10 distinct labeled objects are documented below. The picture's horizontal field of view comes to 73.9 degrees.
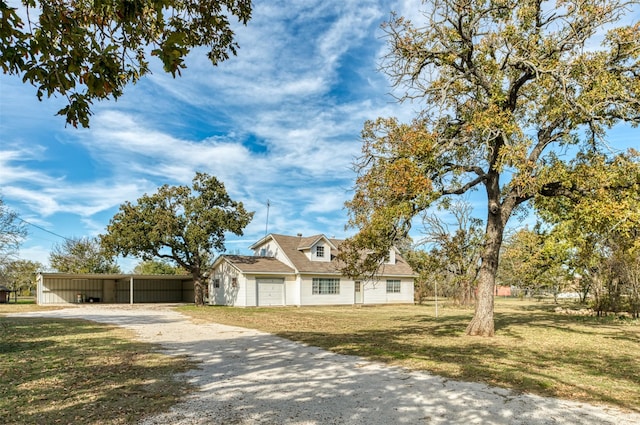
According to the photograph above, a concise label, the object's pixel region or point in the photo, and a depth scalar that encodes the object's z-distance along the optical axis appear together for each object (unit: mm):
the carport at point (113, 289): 36125
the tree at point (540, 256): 22922
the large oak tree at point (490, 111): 10977
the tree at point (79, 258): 48219
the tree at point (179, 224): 26844
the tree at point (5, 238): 29734
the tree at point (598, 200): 10117
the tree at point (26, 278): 50231
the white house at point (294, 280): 29062
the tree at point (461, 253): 12766
